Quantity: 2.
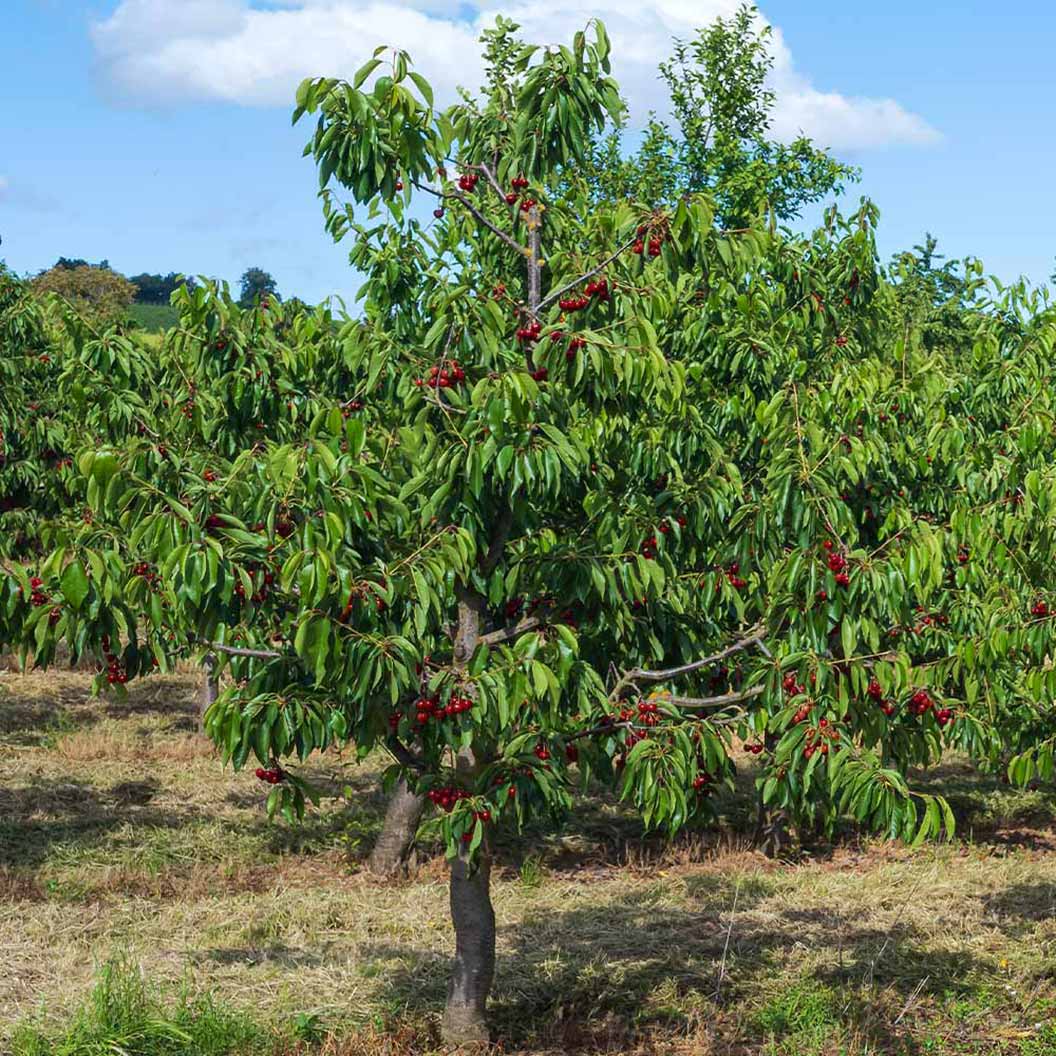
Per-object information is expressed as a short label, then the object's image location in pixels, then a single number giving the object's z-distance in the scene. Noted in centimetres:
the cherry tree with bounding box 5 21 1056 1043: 527
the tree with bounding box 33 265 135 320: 4716
